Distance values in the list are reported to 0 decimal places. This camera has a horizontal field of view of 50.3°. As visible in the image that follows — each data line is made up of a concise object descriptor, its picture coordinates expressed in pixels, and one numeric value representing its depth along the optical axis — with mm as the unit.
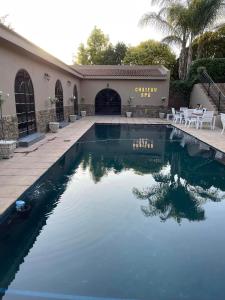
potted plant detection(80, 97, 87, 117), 20959
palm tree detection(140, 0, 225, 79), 18656
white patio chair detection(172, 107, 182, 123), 16266
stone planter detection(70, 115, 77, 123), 17047
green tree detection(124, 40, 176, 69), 30453
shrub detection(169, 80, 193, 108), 20516
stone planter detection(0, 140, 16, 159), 6965
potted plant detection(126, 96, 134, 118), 20797
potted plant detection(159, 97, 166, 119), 20480
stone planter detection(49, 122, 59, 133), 12258
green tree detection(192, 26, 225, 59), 23891
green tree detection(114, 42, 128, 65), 37562
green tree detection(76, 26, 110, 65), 41719
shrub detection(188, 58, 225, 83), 19156
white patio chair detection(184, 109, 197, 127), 13970
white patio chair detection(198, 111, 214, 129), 13188
